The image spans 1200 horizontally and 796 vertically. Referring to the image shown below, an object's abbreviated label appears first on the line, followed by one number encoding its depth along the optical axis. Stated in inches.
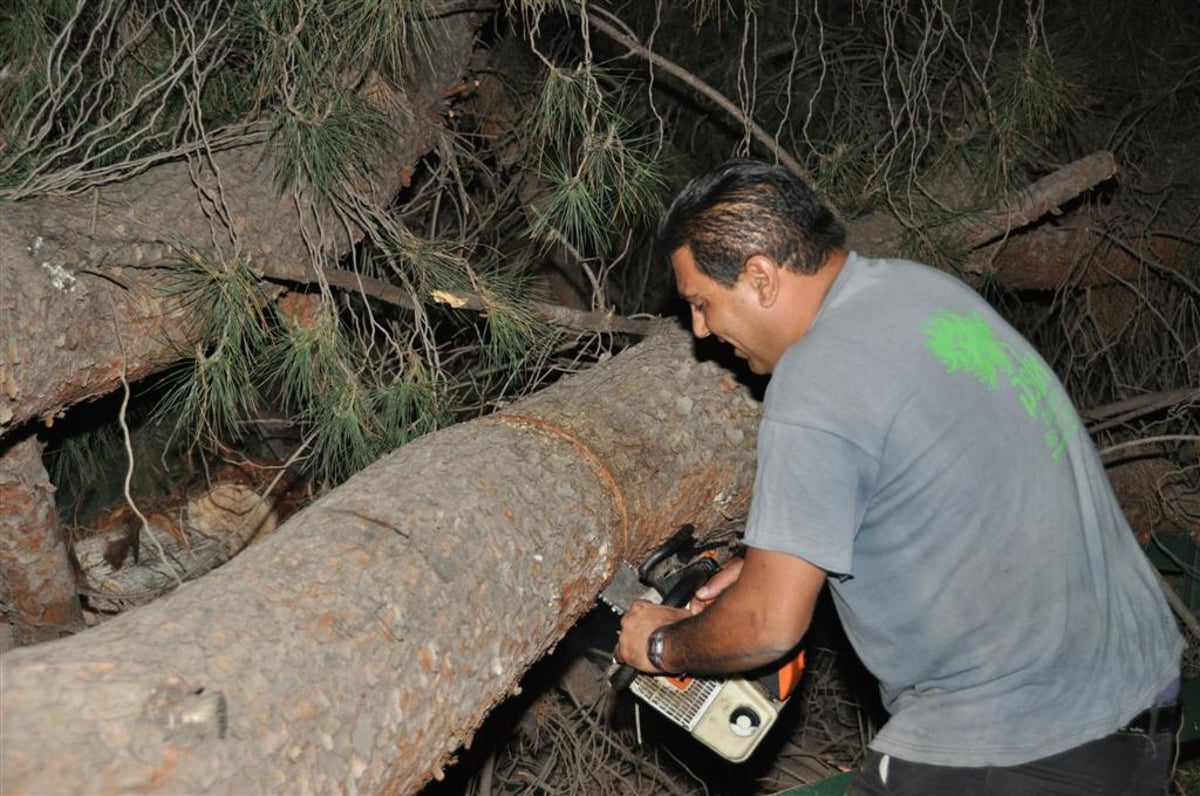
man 61.7
